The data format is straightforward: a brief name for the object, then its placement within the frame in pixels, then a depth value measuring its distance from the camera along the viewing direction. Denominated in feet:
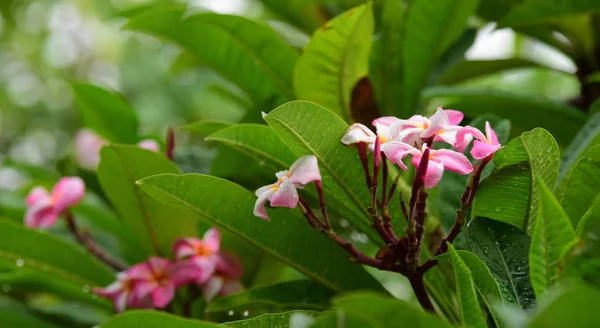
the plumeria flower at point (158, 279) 5.61
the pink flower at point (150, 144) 6.07
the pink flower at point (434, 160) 4.89
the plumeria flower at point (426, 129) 4.92
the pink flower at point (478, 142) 4.94
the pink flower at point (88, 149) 7.33
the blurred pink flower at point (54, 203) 6.02
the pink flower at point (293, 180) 4.93
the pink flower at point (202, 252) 5.62
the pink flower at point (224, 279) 5.68
